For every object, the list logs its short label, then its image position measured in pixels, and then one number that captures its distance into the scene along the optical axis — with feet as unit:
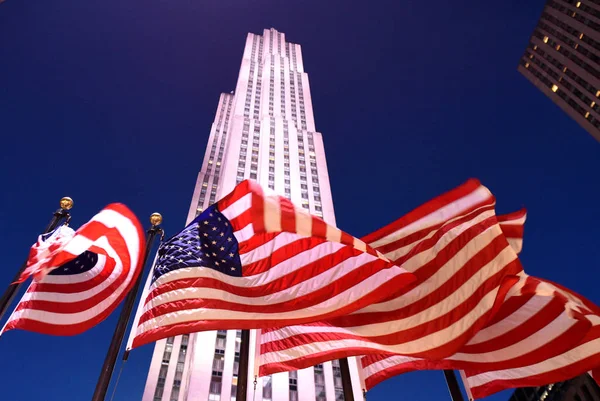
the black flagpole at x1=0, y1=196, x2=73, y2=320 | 27.20
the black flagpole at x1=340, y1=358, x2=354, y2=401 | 25.99
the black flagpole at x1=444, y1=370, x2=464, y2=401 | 27.32
